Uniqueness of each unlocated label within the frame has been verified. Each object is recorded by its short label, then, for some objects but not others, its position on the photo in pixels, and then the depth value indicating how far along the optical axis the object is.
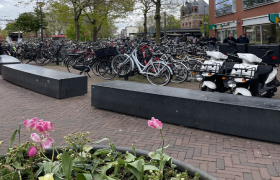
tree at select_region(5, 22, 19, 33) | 67.75
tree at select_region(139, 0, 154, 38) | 18.84
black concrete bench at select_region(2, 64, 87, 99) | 6.64
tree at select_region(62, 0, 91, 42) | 18.88
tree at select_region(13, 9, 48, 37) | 42.59
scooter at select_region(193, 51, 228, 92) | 5.88
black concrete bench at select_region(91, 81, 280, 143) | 3.71
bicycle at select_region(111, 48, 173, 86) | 8.24
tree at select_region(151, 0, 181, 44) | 15.72
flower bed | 2.01
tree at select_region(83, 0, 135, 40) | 18.62
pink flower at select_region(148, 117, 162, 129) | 2.02
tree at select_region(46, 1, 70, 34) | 21.30
